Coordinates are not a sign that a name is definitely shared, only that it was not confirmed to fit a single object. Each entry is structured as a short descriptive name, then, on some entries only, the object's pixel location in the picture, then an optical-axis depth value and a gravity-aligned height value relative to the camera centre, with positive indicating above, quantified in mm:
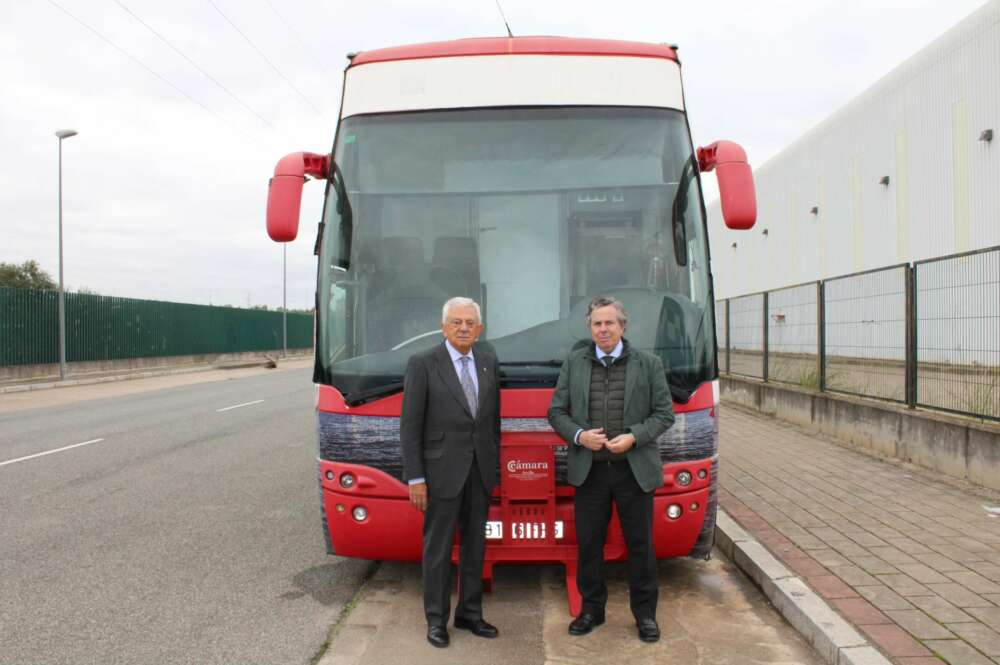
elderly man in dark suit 4148 -507
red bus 4512 +512
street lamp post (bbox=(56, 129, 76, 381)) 25094 +762
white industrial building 20719 +5077
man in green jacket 4133 -502
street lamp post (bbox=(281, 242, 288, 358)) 51822 +3506
